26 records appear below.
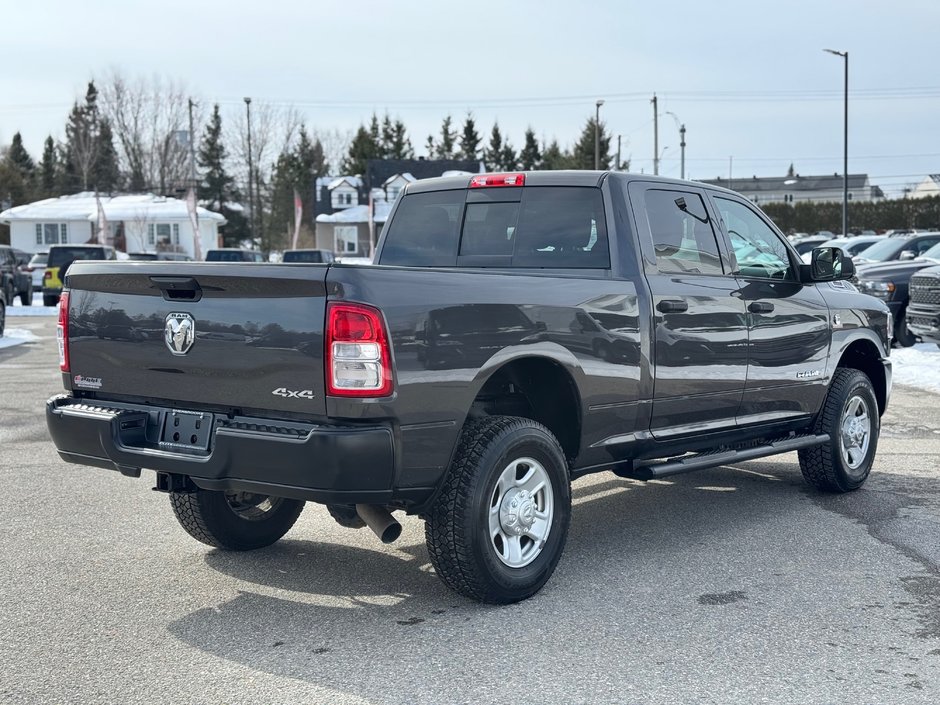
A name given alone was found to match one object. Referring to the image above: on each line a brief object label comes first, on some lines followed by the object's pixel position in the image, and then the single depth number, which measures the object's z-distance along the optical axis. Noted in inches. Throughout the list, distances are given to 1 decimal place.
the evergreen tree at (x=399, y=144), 4291.3
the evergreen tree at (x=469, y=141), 4426.7
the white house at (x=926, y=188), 4488.2
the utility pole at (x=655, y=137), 2583.7
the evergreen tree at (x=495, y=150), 4392.2
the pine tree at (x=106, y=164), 3427.7
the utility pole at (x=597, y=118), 2534.4
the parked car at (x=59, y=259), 1228.5
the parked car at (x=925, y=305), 590.2
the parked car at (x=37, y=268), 1745.8
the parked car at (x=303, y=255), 1501.0
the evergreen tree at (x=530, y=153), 4357.8
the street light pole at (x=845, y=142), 1654.8
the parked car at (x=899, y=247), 887.7
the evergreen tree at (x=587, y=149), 3526.1
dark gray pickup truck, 171.5
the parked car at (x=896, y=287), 676.1
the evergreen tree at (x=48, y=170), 3590.1
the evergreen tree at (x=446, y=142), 4485.7
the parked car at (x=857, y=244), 1051.3
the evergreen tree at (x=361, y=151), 4158.5
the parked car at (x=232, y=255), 1321.4
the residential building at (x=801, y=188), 5487.2
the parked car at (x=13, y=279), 1115.9
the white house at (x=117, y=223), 2456.9
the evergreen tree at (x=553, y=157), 4095.0
